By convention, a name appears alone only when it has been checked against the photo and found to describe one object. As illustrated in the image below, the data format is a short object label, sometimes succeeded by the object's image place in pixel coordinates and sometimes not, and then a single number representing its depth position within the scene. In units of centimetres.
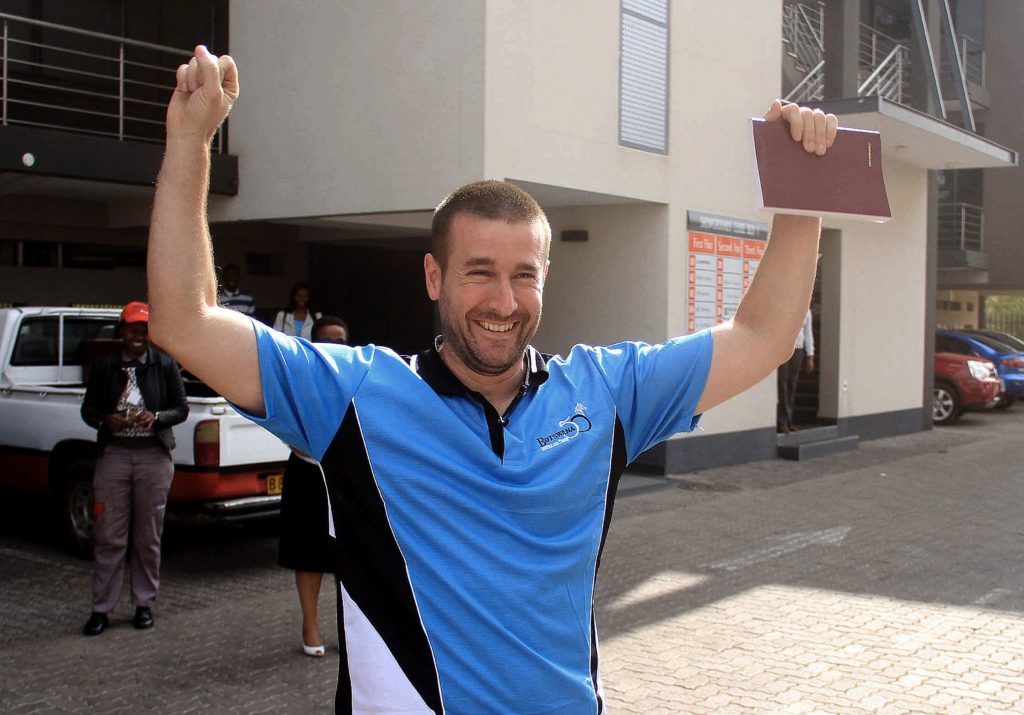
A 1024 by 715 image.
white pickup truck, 784
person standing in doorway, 1499
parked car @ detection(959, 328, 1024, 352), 2373
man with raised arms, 205
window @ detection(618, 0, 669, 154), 1194
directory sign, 1286
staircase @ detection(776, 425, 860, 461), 1459
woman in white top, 1218
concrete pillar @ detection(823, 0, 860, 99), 1524
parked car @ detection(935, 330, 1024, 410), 2242
